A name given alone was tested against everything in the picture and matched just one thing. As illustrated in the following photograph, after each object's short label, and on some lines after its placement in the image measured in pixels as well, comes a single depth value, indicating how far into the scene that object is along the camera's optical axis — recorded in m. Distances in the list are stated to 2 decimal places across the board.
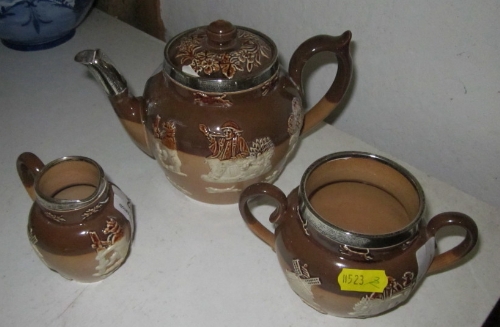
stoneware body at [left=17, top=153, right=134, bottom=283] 0.56
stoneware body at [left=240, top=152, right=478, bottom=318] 0.50
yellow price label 0.50
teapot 0.61
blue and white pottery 0.92
